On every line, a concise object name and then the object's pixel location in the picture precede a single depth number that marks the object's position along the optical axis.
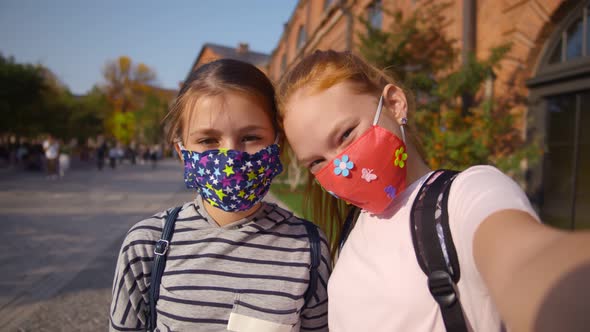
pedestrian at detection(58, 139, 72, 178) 15.69
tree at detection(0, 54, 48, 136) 18.23
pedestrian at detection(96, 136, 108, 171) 21.69
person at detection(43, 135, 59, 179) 14.55
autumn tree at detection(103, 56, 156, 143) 49.12
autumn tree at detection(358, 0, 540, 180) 5.95
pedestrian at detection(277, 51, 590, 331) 0.65
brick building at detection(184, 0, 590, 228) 5.68
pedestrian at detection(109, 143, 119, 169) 23.56
